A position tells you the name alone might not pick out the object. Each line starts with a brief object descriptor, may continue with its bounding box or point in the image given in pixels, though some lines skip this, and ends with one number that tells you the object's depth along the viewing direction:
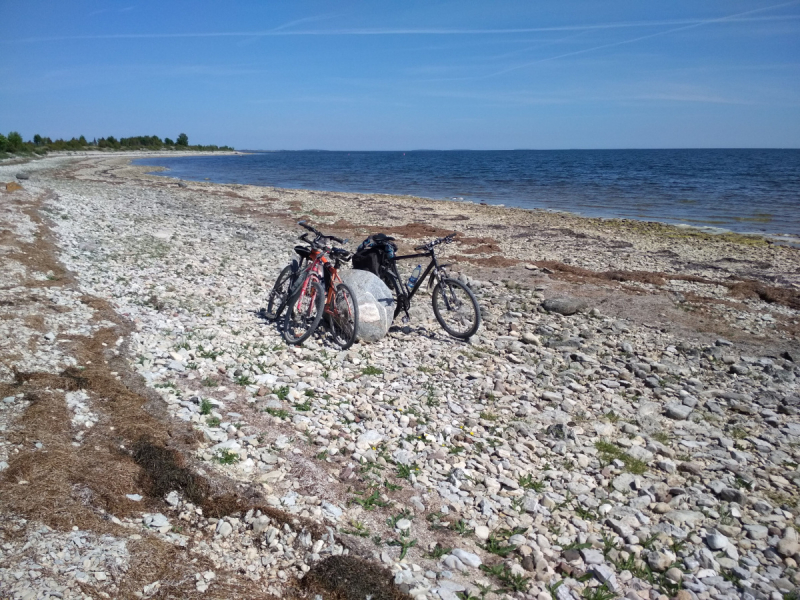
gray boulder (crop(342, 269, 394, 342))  8.94
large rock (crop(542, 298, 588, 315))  11.24
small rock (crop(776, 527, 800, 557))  4.52
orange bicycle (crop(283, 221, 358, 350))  8.50
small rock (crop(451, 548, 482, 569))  4.19
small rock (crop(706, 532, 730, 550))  4.56
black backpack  9.65
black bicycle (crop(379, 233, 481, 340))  9.28
